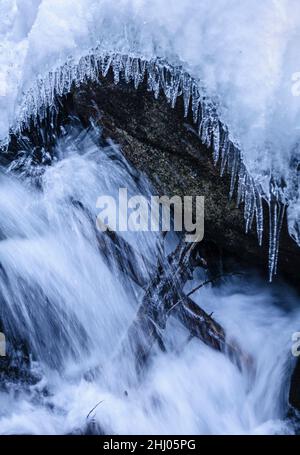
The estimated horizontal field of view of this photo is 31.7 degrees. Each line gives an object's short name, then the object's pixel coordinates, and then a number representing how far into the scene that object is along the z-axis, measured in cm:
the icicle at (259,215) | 255
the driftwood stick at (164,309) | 301
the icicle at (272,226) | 255
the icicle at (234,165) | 252
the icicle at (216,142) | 253
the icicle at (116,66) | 274
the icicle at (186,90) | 254
